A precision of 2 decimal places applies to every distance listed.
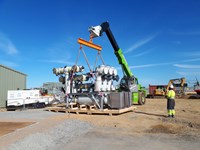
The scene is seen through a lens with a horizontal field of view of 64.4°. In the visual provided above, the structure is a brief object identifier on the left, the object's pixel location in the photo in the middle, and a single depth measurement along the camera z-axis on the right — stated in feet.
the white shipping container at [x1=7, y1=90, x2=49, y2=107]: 43.92
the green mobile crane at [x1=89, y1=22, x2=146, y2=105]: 37.19
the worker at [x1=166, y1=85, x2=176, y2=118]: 29.26
